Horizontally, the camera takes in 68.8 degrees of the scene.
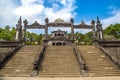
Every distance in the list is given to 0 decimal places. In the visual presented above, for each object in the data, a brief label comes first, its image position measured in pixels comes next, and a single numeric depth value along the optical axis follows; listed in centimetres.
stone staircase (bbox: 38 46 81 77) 832
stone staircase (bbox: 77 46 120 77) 854
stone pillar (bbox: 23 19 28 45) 1768
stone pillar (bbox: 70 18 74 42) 1801
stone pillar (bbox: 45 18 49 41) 1823
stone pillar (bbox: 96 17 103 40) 1669
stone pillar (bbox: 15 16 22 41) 1579
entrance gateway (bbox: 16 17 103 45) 1625
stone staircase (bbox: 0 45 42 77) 843
